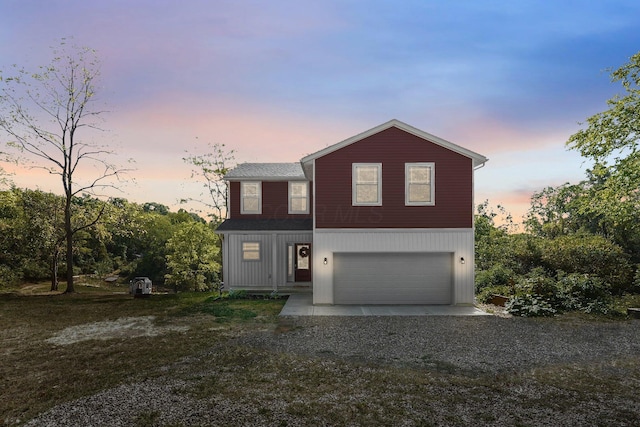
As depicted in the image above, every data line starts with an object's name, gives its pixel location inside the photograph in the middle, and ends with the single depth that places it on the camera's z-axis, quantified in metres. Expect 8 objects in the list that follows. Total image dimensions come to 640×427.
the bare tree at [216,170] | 33.31
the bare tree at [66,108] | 20.28
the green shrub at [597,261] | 17.75
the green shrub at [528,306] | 13.52
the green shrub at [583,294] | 14.10
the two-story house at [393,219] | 15.01
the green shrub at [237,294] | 17.47
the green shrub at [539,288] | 14.76
